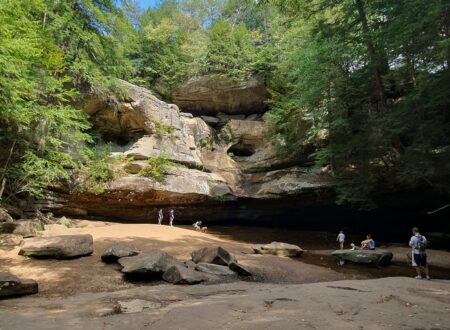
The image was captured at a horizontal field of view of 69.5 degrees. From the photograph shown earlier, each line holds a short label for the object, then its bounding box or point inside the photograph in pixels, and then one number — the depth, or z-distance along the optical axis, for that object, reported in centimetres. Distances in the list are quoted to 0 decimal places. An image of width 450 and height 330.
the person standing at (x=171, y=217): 2159
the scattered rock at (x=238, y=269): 1046
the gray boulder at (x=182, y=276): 879
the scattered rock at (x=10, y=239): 1168
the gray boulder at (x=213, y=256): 1100
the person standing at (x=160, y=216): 2180
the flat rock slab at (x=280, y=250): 1493
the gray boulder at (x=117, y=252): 1065
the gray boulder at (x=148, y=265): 914
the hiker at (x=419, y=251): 980
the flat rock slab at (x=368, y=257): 1348
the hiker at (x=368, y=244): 1672
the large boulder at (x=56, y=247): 1045
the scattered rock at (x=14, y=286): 700
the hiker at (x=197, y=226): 2198
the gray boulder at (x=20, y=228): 1266
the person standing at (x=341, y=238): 1785
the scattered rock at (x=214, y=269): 996
